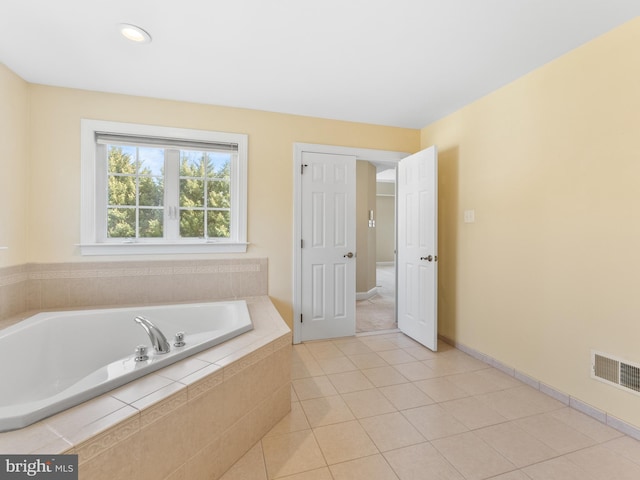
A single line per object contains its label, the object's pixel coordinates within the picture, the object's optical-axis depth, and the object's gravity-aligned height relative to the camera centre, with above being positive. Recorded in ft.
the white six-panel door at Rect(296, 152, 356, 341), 10.50 -0.31
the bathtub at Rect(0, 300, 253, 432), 4.35 -2.12
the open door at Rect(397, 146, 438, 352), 9.61 -0.32
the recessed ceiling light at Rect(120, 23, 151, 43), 5.93 +4.04
